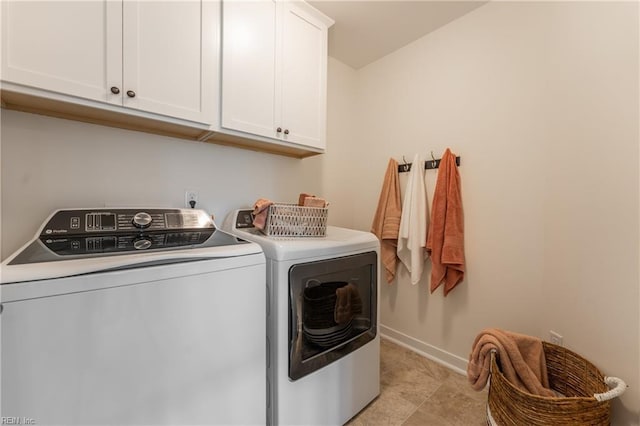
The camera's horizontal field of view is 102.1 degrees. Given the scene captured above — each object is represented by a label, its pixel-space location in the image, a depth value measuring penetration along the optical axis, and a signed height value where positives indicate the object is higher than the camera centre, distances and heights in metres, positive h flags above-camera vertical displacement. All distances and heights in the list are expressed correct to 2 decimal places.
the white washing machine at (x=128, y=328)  0.68 -0.36
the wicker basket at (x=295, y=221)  1.37 -0.05
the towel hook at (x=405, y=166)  2.14 +0.38
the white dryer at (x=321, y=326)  1.14 -0.57
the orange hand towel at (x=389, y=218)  2.12 -0.05
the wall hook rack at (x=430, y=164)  1.94 +0.37
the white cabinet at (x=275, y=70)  1.40 +0.85
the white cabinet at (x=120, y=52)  0.94 +0.66
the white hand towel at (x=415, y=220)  1.95 -0.06
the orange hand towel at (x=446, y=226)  1.78 -0.10
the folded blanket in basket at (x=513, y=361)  1.20 -0.72
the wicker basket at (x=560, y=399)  1.00 -0.78
